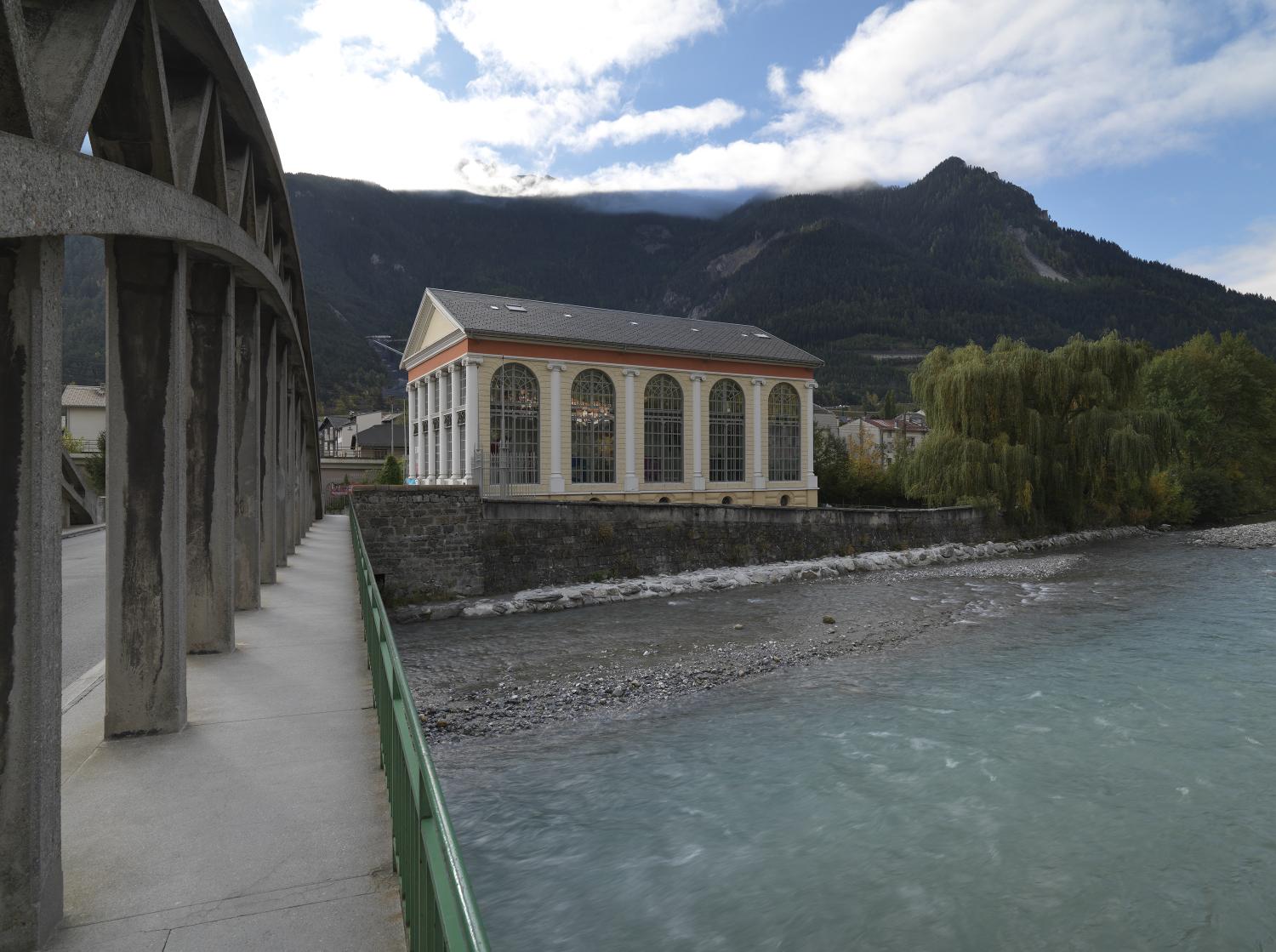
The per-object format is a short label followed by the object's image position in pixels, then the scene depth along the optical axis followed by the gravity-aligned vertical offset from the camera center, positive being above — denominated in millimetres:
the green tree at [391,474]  38094 +661
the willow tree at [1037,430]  30000 +1972
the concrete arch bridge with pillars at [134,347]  2658 +782
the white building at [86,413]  56562 +5818
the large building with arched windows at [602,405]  31344 +3583
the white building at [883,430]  78000 +5628
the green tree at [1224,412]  44938 +3929
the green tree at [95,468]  38978 +1148
